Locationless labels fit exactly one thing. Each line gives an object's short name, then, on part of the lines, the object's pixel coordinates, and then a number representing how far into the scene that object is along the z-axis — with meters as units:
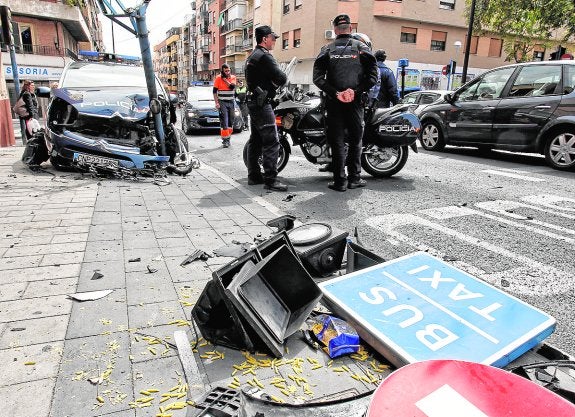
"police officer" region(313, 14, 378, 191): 5.79
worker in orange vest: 11.62
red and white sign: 1.22
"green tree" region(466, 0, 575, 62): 19.20
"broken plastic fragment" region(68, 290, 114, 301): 2.78
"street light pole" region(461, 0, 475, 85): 18.64
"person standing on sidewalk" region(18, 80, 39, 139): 12.16
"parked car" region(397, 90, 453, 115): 14.51
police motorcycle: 6.76
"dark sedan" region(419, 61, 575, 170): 7.71
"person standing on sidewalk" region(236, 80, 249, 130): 16.34
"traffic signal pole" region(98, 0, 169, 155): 6.74
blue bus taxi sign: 2.06
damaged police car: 6.70
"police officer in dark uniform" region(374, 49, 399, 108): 7.79
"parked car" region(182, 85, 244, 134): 14.96
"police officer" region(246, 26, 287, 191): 5.89
